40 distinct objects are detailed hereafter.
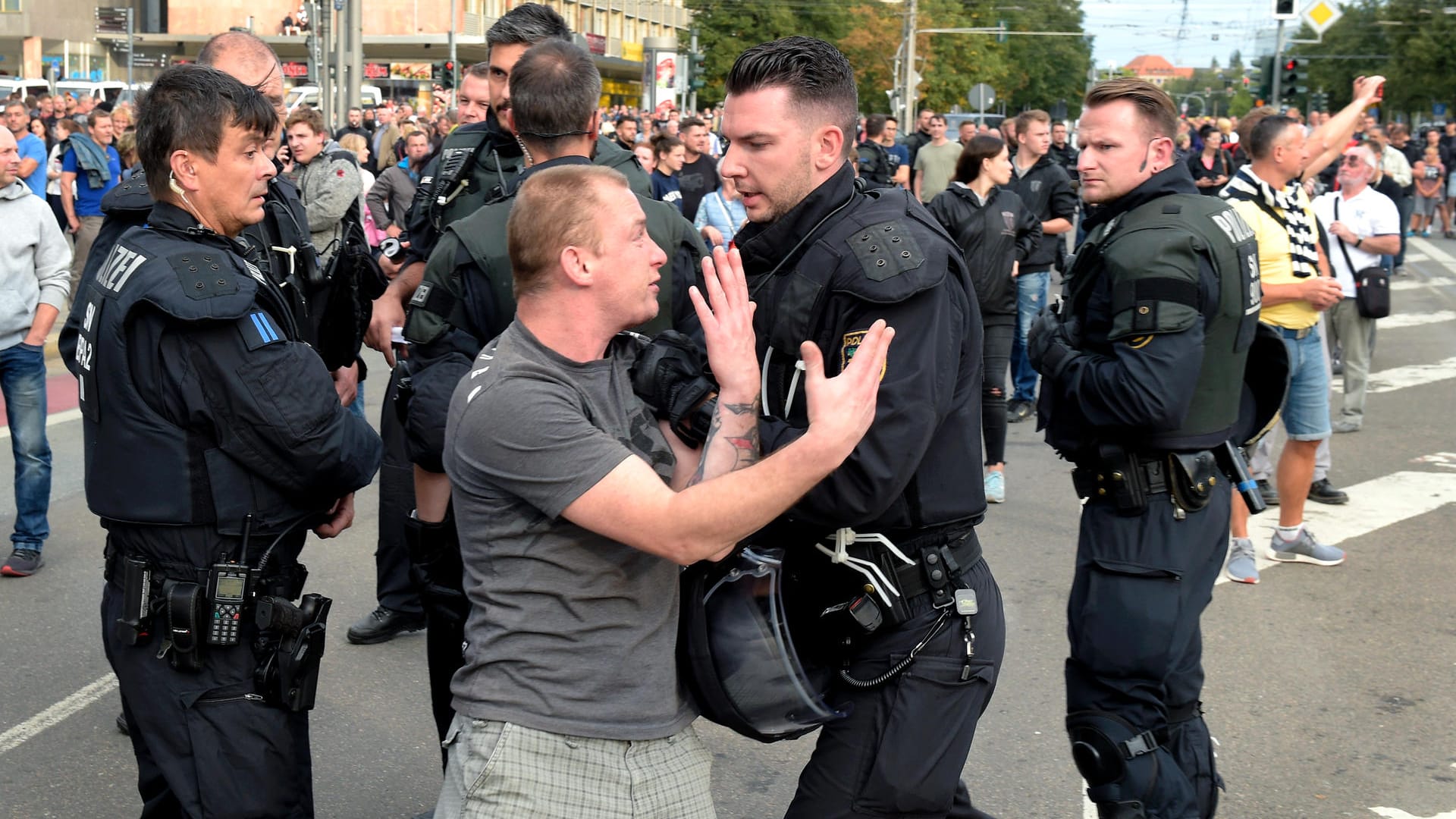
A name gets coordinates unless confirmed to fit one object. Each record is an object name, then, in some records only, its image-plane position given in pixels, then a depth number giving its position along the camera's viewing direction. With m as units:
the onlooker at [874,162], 13.22
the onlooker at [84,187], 12.66
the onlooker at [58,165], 13.98
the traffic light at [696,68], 36.78
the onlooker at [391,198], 10.62
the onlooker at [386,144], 15.48
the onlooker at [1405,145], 25.88
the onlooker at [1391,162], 18.28
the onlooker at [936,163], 15.78
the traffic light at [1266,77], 23.14
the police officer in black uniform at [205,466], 2.98
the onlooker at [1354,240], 9.15
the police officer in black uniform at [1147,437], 3.66
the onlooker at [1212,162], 16.83
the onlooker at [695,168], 14.41
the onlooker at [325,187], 7.43
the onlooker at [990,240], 7.95
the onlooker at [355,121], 21.92
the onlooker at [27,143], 12.30
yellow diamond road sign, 21.36
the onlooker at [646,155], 15.34
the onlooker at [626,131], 16.11
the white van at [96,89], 33.53
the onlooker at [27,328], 6.35
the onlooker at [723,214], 10.16
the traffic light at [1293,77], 23.83
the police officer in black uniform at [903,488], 2.77
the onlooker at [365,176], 10.47
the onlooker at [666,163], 13.62
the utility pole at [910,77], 43.34
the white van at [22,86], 28.20
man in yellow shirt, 5.96
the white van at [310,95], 32.75
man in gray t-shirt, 2.29
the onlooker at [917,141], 20.08
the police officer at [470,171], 4.46
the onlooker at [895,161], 16.83
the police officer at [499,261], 3.69
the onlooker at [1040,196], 10.18
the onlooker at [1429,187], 25.05
